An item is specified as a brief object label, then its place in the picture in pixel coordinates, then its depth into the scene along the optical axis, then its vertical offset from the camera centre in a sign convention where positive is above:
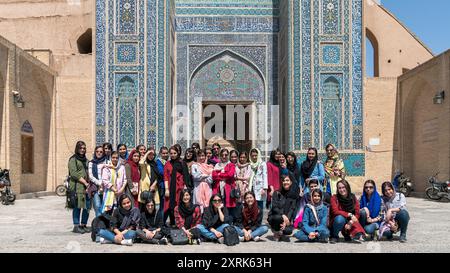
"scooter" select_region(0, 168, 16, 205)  9.77 -0.92
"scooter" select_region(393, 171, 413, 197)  12.55 -0.99
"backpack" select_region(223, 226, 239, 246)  5.21 -0.93
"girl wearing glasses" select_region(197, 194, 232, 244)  5.40 -0.81
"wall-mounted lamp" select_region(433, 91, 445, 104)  11.32 +0.89
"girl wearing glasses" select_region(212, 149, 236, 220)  6.05 -0.40
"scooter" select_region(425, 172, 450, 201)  10.73 -1.00
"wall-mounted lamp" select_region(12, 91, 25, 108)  11.02 +0.81
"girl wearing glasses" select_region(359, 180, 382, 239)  5.45 -0.71
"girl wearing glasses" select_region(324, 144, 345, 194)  6.28 -0.35
